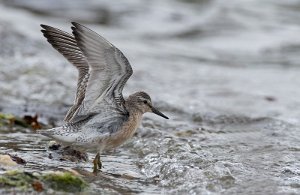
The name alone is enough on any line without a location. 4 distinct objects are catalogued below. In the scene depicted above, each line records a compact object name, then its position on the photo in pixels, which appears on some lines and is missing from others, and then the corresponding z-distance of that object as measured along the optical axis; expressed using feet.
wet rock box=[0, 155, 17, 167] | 43.89
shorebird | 45.27
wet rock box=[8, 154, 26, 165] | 45.73
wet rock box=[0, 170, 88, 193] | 40.29
